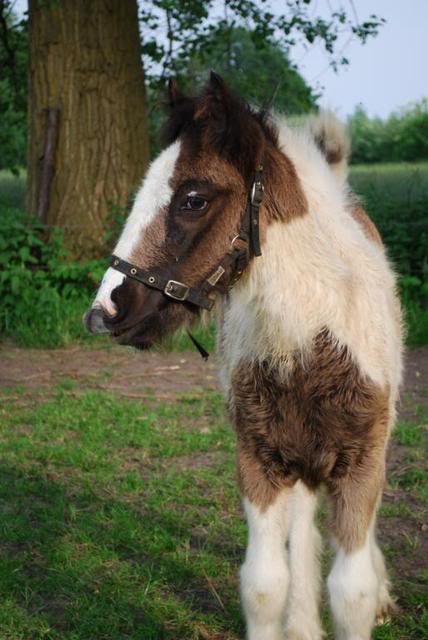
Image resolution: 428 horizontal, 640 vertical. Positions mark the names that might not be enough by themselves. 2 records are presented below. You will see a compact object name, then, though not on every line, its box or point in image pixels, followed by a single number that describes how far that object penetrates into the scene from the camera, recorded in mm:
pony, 2920
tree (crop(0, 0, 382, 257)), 9445
